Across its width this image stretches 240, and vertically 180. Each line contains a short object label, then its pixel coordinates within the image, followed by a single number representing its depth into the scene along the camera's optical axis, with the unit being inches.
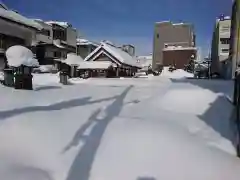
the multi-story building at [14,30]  448.4
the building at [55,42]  778.5
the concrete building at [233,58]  351.0
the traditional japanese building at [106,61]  627.2
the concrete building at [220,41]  819.4
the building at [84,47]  1034.6
